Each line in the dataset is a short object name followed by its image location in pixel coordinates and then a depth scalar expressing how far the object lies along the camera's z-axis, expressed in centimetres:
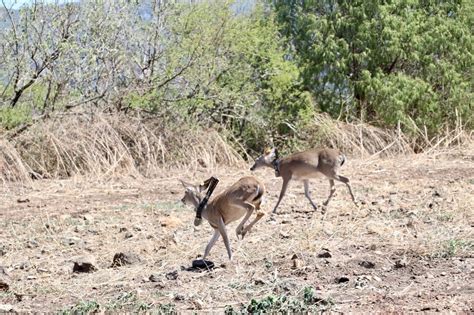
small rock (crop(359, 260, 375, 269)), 1511
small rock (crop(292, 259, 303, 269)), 1522
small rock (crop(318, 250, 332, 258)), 1607
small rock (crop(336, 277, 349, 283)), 1418
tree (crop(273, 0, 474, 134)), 4202
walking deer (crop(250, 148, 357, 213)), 2548
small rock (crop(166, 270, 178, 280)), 1518
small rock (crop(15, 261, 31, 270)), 1761
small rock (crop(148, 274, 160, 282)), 1509
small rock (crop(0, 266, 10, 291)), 1531
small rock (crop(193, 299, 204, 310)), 1319
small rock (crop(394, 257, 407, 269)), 1494
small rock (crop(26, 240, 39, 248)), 2009
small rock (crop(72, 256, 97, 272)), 1677
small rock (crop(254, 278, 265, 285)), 1435
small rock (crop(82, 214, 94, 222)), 2318
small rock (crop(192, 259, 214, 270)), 1595
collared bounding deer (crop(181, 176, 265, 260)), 1702
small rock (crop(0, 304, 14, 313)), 1362
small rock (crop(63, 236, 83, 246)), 2011
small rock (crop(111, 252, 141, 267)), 1703
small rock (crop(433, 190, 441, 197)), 2431
